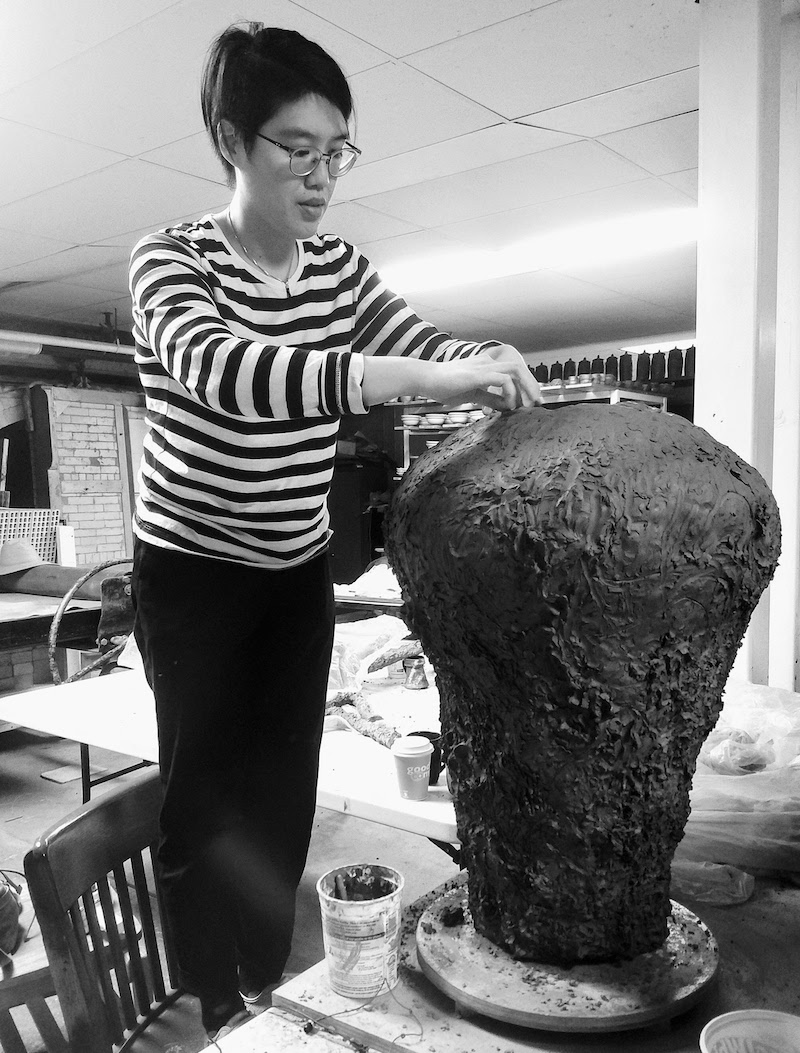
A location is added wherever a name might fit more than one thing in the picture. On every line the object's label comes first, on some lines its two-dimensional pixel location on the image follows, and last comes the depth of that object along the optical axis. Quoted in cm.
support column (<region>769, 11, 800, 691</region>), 279
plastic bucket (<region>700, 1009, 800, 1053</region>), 85
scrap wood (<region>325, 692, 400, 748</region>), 190
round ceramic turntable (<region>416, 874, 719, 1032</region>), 92
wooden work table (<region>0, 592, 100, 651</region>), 382
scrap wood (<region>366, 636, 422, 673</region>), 264
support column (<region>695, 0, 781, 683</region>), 234
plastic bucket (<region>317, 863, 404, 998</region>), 101
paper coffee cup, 154
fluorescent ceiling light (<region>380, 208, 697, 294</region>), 447
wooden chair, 107
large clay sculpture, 87
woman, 107
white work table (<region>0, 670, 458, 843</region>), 154
